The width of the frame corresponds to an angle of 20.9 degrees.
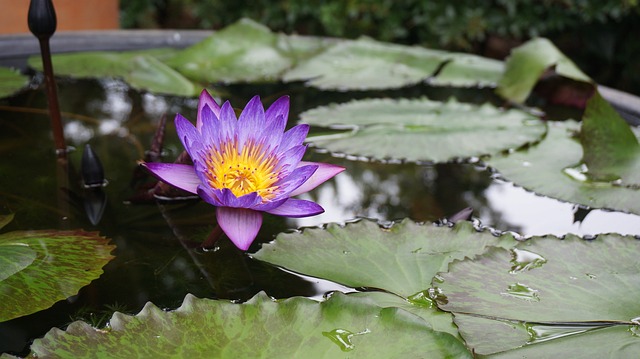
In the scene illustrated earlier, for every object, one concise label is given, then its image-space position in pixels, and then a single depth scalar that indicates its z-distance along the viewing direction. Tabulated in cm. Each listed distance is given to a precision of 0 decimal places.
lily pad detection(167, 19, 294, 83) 137
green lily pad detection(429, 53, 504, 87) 138
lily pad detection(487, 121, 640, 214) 111
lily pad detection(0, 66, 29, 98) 124
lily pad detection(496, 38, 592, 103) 131
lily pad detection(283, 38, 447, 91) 135
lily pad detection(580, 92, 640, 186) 114
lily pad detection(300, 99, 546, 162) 118
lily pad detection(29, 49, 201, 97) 131
